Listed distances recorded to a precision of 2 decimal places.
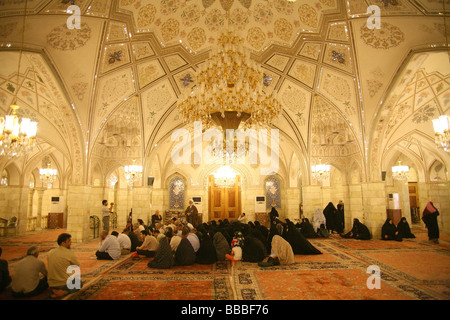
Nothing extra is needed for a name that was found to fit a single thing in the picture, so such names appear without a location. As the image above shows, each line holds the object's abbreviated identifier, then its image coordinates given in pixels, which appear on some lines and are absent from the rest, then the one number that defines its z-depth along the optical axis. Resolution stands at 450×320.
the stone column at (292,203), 15.06
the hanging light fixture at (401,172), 13.05
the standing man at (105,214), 10.09
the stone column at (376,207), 9.37
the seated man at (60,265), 3.90
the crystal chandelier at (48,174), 13.91
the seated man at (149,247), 6.70
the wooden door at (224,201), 16.02
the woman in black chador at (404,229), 9.65
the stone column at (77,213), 8.94
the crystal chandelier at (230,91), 6.17
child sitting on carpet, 6.16
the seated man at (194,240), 6.41
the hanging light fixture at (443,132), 5.97
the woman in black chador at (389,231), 9.01
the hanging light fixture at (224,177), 14.63
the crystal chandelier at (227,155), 14.84
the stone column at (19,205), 12.30
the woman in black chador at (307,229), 10.10
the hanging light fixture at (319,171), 11.23
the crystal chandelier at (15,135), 5.15
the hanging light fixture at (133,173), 11.07
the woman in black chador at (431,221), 8.41
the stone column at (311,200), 11.21
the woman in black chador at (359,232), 9.32
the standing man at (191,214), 12.27
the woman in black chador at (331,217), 11.34
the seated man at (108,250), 6.43
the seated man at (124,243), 7.02
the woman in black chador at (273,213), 13.84
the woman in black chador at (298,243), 6.96
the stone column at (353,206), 11.50
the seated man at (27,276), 3.73
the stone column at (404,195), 13.79
